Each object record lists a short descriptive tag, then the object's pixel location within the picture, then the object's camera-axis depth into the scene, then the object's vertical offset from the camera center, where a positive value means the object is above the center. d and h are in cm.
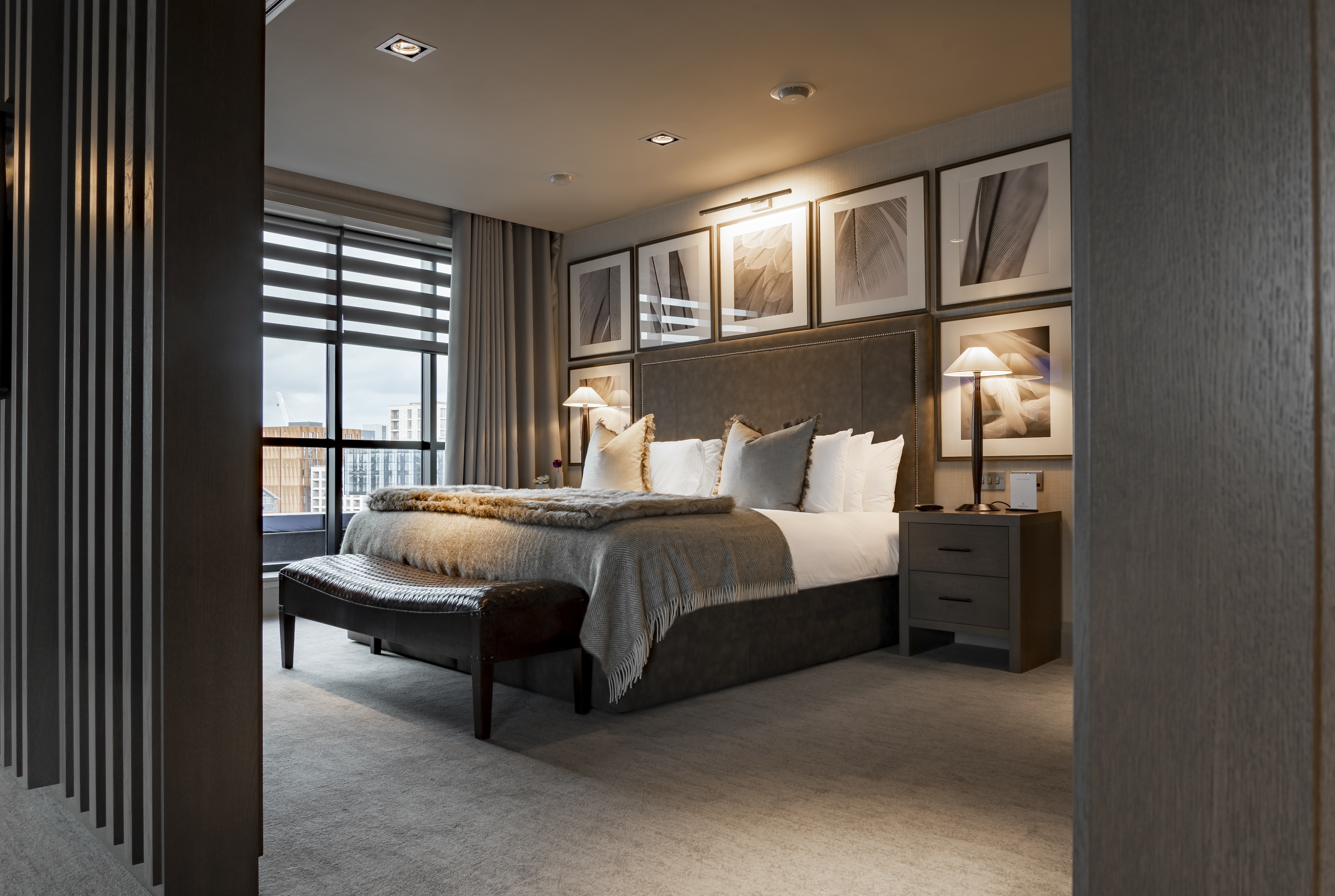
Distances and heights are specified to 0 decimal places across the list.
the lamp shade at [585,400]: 620 +39
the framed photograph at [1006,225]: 413 +111
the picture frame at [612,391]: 627 +46
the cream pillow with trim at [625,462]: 523 -5
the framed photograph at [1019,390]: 412 +30
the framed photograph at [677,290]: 572 +110
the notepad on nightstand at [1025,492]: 411 -19
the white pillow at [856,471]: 448 -9
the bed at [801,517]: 330 -29
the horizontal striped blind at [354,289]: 553 +112
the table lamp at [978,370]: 403 +38
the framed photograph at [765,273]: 518 +110
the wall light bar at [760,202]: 535 +154
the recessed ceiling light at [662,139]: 477 +173
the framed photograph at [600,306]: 629 +109
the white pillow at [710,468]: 502 -8
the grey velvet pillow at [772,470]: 429 -8
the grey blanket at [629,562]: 299 -41
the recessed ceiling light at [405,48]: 371 +175
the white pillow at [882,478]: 449 -13
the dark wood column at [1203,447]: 62 +0
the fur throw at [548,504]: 317 -20
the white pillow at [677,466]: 516 -8
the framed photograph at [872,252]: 464 +110
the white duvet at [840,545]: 374 -41
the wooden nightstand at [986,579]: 374 -56
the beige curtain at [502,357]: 616 +72
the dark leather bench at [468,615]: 280 -55
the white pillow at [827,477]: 438 -12
